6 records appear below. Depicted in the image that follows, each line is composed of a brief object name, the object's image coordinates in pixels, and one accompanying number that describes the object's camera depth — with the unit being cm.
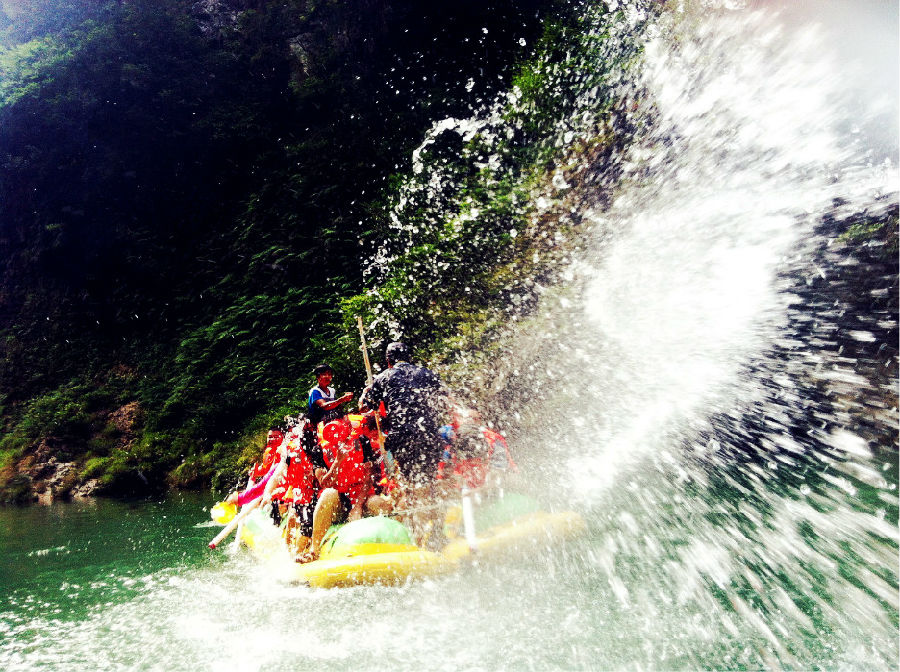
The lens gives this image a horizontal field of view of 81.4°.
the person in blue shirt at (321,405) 639
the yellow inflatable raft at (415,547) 476
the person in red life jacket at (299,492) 576
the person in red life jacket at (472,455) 574
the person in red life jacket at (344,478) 579
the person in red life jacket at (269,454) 718
